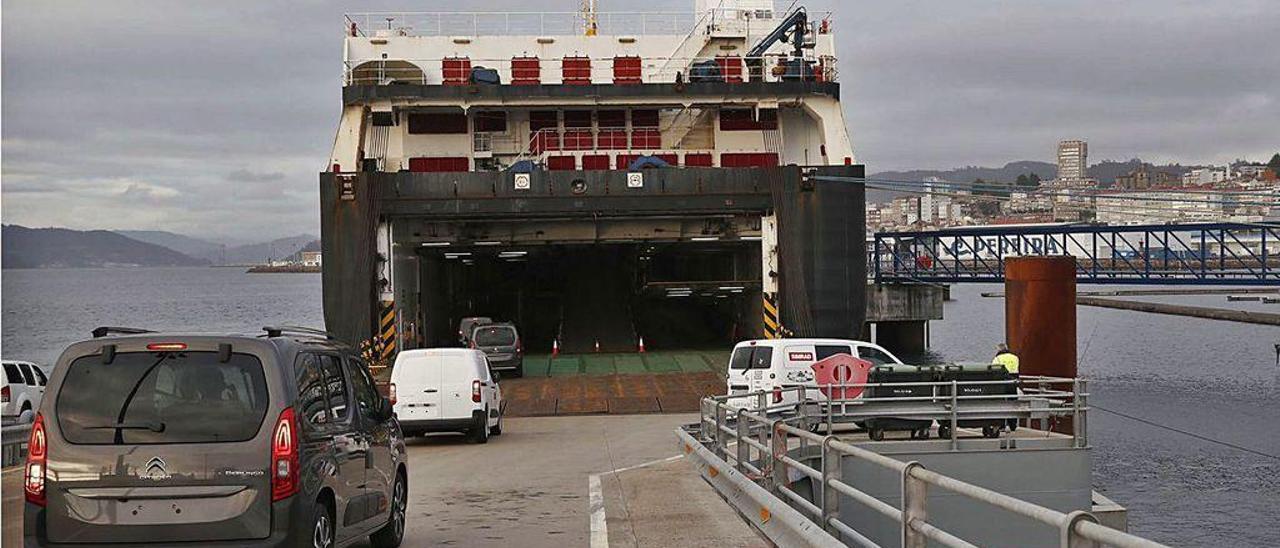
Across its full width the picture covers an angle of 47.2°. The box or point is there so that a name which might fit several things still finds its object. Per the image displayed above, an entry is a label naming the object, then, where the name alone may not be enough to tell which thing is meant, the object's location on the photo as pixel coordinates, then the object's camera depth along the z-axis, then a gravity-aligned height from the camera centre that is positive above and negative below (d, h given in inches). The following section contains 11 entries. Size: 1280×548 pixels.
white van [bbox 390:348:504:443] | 924.6 -74.1
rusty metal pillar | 1171.3 -36.6
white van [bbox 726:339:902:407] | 1026.7 -61.6
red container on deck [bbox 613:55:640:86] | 1619.1 +229.1
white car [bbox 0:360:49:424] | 920.9 -71.6
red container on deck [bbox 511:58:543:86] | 1606.8 +227.3
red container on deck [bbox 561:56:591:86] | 1604.3 +227.2
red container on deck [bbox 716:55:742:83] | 1627.7 +230.9
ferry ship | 1385.3 +121.7
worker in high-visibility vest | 957.2 -59.1
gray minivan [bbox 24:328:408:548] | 347.9 -39.6
